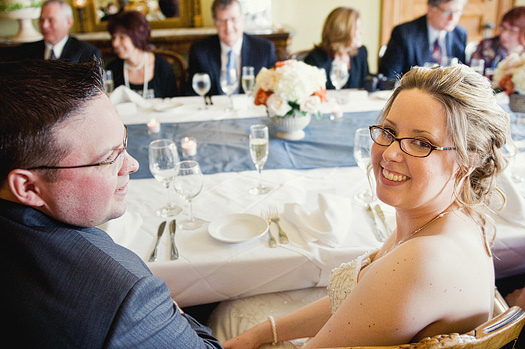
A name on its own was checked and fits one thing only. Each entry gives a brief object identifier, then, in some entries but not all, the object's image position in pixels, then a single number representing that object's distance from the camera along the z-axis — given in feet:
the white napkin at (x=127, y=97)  9.41
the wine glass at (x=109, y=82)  9.62
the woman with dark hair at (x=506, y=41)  11.73
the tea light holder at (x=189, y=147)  6.74
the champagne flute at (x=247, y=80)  8.88
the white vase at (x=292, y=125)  7.18
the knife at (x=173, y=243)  4.14
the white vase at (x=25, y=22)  15.52
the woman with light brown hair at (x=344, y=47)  11.55
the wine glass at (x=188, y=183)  4.54
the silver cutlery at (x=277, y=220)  4.36
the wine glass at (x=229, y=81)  8.82
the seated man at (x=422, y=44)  12.37
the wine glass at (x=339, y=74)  9.22
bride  2.60
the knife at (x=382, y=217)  4.51
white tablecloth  4.12
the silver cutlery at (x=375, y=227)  4.39
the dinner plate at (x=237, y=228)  4.39
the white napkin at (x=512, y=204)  4.44
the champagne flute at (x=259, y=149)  5.55
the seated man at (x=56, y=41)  11.72
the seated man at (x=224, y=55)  12.01
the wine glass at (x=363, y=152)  5.15
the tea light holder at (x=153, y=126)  7.87
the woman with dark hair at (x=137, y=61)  11.24
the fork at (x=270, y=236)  4.30
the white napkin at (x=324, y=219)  4.32
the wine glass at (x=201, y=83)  9.15
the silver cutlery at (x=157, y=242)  4.13
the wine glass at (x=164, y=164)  5.06
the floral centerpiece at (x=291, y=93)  6.81
